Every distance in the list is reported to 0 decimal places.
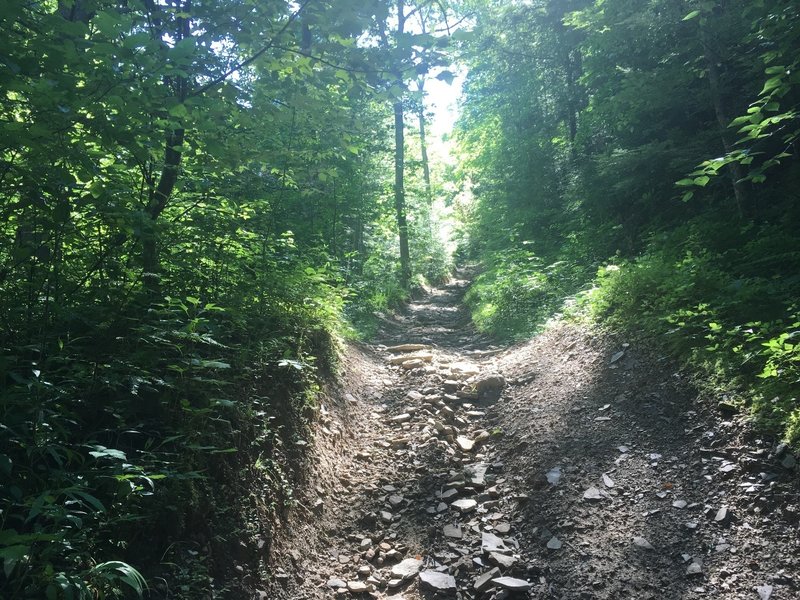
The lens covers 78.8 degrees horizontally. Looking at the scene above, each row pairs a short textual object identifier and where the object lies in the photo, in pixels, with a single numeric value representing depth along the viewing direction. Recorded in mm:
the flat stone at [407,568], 3992
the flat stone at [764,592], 3000
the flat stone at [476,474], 5090
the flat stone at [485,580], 3727
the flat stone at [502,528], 4344
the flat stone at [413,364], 8453
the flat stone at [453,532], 4371
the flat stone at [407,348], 9672
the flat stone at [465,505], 4695
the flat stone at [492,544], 4078
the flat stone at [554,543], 3939
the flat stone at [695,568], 3339
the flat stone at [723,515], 3605
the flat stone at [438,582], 3779
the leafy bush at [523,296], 10008
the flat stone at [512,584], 3621
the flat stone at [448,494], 4930
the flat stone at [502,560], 3889
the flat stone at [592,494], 4312
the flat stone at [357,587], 3875
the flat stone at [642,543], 3648
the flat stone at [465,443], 5797
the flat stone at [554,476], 4699
